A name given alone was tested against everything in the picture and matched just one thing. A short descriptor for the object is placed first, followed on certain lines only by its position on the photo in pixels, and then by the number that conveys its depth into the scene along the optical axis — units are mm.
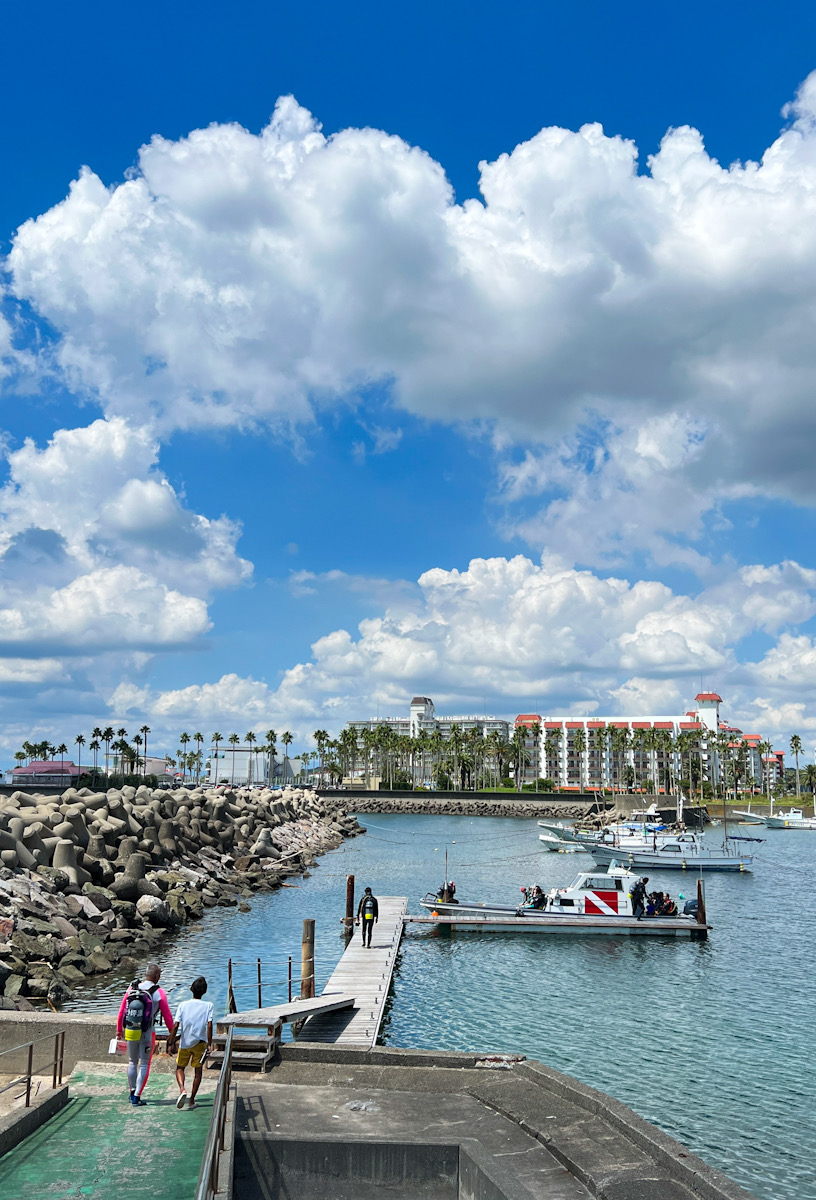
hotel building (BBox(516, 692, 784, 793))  186250
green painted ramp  10852
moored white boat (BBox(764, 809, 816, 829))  140625
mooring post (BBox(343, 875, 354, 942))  37503
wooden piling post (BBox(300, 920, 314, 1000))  25328
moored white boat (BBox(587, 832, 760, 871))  68938
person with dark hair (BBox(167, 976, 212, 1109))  13539
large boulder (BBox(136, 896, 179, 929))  37531
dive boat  39900
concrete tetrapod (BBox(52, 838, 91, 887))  38438
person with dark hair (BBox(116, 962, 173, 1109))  13375
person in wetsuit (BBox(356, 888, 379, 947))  32828
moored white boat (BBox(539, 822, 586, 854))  83125
